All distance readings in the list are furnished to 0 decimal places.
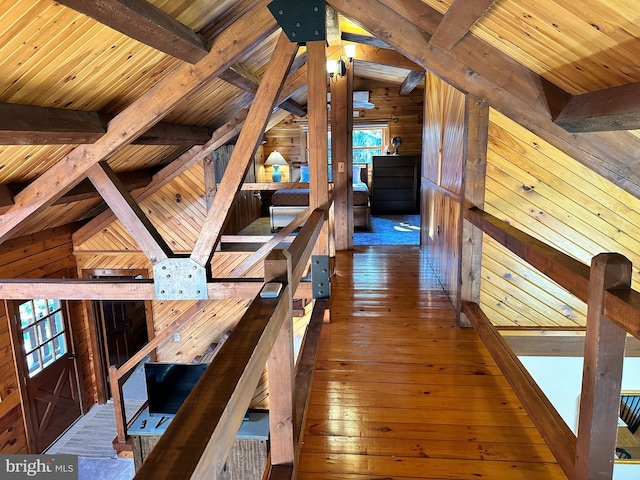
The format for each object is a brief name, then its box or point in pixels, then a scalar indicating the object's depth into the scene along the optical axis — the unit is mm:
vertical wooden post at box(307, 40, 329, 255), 3229
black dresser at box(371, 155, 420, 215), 8688
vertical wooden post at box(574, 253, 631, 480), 1270
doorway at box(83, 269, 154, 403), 7137
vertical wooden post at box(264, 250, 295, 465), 1514
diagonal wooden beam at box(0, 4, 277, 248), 3156
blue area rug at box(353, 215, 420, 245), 6371
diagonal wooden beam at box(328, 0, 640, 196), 2494
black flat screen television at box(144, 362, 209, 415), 5188
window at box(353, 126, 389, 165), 10135
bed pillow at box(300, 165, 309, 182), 9742
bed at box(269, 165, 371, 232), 7152
